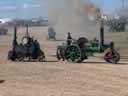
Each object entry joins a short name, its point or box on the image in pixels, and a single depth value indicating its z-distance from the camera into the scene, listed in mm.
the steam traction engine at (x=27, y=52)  25031
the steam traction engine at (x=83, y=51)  24250
